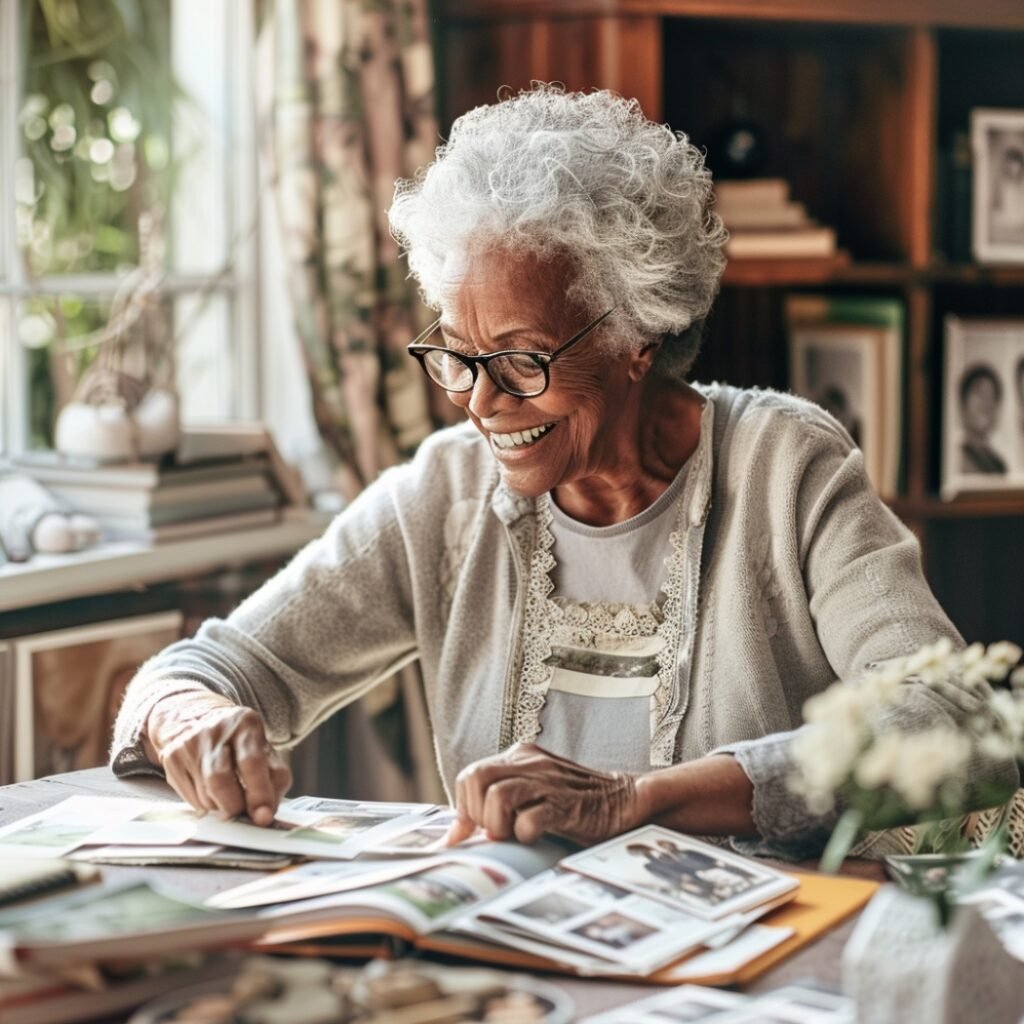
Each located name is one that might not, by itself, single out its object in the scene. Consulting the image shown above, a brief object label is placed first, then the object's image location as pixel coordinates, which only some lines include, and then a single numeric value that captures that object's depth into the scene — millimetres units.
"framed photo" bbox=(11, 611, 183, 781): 2366
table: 1452
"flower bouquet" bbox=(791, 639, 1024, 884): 1208
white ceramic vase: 1272
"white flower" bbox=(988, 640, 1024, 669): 1340
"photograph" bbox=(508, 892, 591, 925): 1558
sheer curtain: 2705
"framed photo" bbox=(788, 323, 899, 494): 2890
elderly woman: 1960
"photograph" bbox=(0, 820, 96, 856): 1744
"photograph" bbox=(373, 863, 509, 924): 1575
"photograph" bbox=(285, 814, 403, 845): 1751
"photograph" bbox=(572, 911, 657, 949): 1526
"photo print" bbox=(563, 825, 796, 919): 1597
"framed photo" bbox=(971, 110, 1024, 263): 2938
